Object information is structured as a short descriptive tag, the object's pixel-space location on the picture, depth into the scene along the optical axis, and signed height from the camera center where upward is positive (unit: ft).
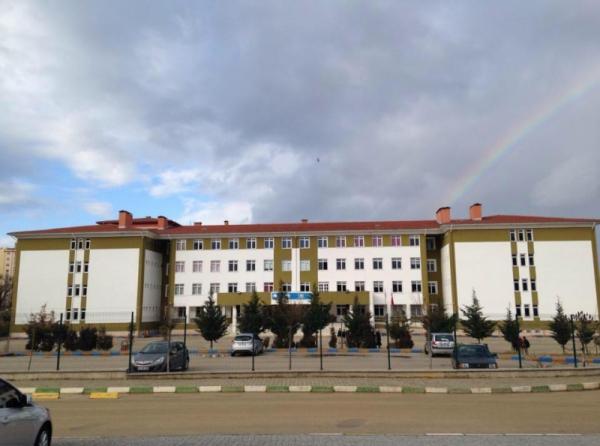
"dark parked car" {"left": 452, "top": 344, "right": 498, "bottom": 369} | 68.39 -5.56
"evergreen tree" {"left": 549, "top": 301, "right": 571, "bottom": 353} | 104.42 -2.38
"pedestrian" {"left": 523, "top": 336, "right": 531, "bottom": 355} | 105.70 -5.71
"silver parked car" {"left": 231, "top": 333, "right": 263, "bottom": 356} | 104.88 -5.55
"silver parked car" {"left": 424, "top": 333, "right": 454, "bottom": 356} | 99.96 -5.19
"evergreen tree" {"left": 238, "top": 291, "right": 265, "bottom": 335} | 134.62 -0.27
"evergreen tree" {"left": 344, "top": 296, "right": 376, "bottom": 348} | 123.65 -3.23
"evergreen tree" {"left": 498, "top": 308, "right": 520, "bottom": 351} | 105.01 -2.88
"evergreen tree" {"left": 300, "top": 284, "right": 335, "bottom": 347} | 128.77 -0.83
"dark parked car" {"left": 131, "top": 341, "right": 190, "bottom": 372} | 65.26 -5.26
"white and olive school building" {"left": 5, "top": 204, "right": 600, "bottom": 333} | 180.55 +19.25
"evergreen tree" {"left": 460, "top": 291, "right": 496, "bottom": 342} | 124.88 -1.85
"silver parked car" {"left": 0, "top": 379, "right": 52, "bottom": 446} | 21.96 -4.62
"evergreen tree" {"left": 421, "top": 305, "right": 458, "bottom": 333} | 124.57 -1.07
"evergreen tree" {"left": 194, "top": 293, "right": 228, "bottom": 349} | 123.24 -1.20
